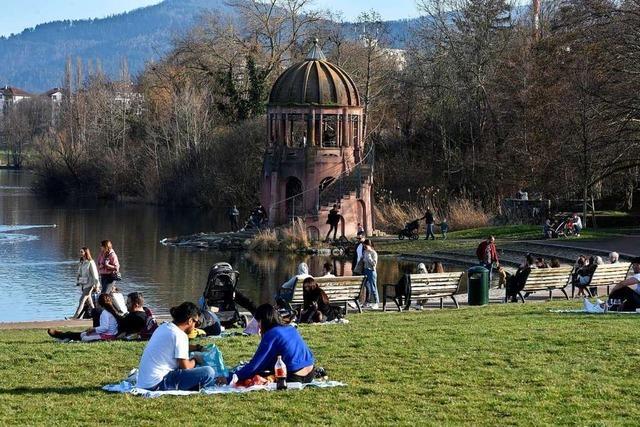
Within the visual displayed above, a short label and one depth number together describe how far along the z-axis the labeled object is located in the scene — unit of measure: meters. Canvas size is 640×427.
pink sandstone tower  57.97
